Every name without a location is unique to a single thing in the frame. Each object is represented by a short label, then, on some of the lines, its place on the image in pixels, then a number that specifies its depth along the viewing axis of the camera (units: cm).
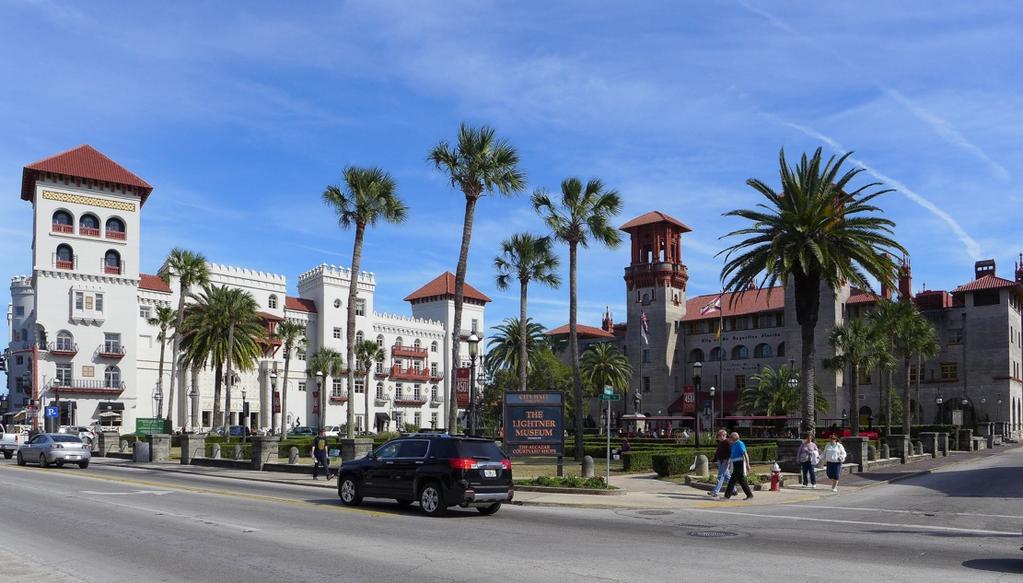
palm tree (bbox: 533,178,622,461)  4622
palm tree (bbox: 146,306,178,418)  7706
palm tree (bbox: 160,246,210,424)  6675
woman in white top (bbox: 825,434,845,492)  2609
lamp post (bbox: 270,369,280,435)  8609
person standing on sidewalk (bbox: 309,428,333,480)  2862
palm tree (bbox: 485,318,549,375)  8194
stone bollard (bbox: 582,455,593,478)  2708
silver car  3572
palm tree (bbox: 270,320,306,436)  7925
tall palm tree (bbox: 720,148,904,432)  3394
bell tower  9369
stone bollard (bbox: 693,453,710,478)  2877
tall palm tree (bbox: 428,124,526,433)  4053
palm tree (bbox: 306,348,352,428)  8806
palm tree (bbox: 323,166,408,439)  4331
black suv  1789
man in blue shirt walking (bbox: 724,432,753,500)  2250
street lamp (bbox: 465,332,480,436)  3394
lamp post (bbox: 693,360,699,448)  3889
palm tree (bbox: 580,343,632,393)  8488
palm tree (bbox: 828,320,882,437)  7106
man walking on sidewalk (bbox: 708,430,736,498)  2300
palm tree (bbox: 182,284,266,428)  6391
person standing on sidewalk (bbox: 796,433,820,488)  2611
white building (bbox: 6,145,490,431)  7431
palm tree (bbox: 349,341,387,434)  8775
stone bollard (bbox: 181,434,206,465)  4067
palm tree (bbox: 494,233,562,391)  5638
